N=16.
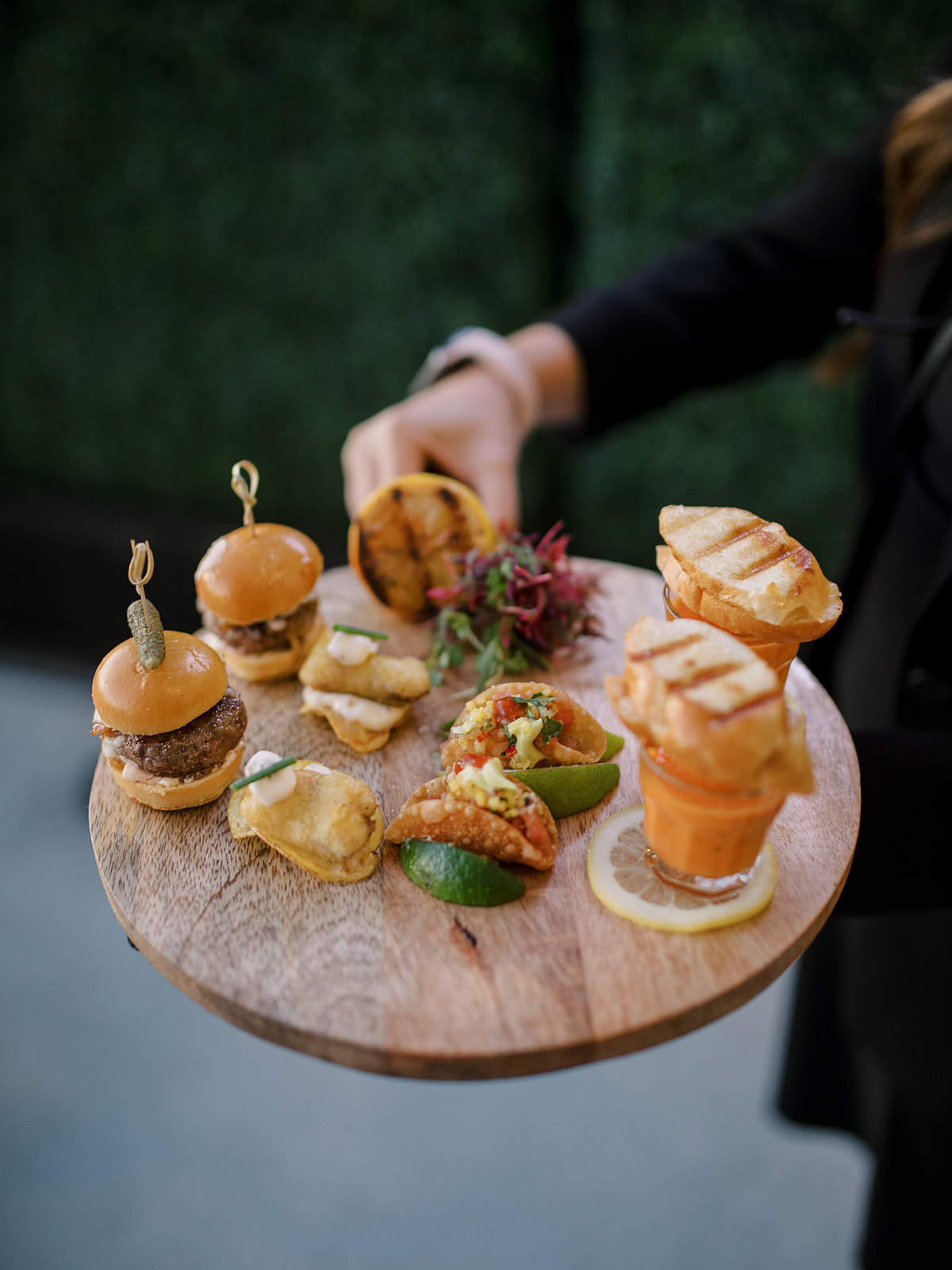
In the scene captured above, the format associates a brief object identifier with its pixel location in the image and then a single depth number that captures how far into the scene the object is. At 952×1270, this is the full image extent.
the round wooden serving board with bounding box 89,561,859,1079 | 0.38
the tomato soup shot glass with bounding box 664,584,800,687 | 0.45
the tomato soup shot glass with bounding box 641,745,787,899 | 0.39
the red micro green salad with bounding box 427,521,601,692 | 0.58
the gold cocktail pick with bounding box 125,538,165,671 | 0.44
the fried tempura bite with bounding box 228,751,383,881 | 0.43
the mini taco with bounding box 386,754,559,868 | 0.43
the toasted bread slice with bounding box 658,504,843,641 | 0.43
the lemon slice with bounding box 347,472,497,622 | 0.61
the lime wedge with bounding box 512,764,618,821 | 0.47
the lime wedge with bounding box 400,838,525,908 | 0.42
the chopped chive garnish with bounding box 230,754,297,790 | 0.42
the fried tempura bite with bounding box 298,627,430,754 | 0.52
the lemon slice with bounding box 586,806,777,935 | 0.42
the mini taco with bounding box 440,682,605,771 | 0.47
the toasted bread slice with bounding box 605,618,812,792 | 0.36
